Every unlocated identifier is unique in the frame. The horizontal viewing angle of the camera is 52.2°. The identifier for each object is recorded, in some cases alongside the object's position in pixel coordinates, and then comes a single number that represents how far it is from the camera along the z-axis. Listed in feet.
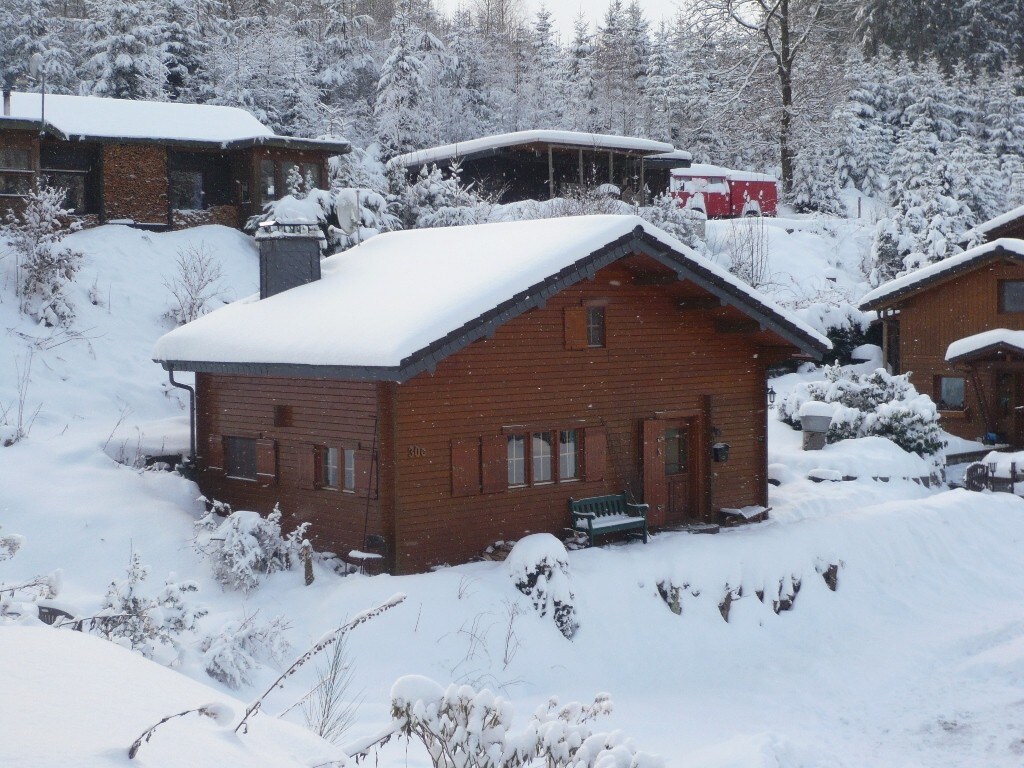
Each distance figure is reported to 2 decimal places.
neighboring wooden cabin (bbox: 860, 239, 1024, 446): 91.66
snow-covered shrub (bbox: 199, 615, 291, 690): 34.73
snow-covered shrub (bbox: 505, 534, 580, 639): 44.34
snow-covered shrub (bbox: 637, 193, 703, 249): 111.55
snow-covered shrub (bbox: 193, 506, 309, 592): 45.80
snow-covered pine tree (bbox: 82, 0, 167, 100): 137.28
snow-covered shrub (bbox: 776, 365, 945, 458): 77.97
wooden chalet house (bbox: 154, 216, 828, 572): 46.65
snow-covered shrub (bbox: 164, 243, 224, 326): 84.79
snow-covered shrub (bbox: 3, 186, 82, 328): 79.30
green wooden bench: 51.06
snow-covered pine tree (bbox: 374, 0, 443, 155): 150.71
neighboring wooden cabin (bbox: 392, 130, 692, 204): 113.80
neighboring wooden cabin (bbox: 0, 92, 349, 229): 98.32
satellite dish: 111.15
